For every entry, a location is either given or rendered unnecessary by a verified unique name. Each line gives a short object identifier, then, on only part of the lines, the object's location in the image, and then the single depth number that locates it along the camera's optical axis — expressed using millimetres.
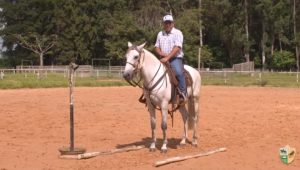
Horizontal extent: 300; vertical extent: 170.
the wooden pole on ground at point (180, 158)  8914
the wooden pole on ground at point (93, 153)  9656
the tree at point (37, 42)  68775
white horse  10008
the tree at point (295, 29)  66800
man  10688
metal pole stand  9891
